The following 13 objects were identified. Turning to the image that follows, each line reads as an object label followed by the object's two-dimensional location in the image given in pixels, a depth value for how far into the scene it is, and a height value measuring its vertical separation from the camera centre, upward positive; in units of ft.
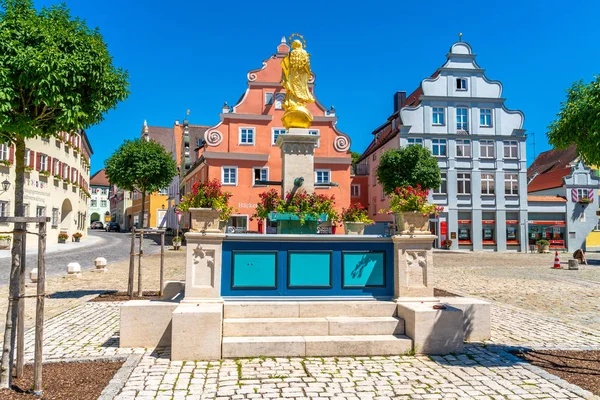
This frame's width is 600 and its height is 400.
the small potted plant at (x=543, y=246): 123.65 -4.15
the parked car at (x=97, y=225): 264.52 +0.92
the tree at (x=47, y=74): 26.04 +8.72
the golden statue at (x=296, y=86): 39.42 +11.80
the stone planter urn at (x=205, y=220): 23.11 +0.36
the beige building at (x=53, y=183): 96.43 +10.25
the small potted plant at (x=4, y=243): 91.71 -3.26
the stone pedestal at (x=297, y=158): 37.88 +5.60
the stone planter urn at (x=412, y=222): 24.41 +0.35
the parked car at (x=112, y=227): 230.07 -0.10
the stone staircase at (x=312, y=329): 21.16 -4.71
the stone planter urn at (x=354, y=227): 34.30 +0.11
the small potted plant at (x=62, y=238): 120.88 -2.92
